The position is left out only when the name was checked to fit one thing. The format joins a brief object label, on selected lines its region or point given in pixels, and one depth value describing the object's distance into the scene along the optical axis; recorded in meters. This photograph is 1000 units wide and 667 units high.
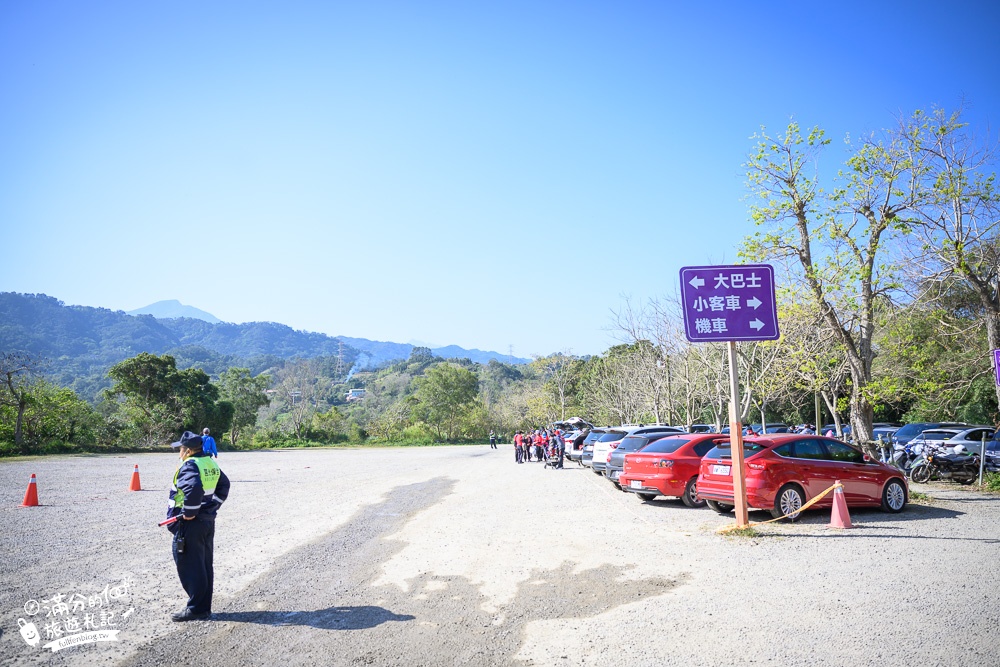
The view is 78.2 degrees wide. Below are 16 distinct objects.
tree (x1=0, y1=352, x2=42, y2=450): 34.75
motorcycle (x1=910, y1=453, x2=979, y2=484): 15.64
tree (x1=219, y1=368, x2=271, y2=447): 57.94
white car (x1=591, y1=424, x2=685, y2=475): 18.55
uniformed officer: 5.73
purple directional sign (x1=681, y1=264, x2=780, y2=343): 10.08
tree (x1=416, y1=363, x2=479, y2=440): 68.50
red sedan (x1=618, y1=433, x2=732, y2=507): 12.64
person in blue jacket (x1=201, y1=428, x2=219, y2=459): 16.34
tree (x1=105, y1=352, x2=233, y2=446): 45.19
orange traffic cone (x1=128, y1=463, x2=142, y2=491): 16.72
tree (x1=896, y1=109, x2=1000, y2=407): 12.98
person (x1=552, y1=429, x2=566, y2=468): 26.21
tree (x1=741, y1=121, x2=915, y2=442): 13.20
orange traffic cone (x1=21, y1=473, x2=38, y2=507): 13.23
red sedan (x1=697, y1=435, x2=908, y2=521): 10.20
